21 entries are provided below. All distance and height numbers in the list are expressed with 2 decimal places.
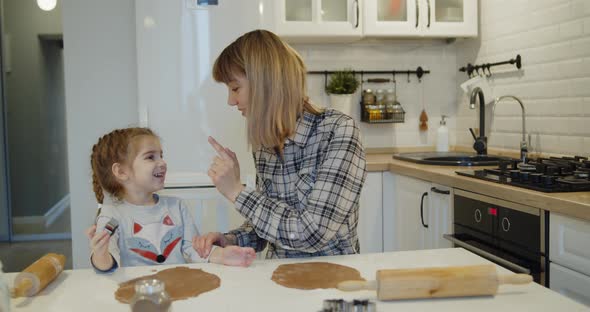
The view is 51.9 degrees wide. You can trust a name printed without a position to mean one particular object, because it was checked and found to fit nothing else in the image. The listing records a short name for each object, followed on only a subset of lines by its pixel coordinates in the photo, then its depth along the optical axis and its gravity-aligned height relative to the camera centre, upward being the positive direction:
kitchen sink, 2.85 -0.21
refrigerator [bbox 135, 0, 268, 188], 2.78 +0.20
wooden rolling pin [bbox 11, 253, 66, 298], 1.21 -0.31
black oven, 1.97 -0.42
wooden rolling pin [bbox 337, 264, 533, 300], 1.13 -0.31
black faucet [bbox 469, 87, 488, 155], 3.14 -0.09
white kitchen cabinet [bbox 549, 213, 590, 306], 1.75 -0.42
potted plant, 3.48 +0.17
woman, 1.50 -0.11
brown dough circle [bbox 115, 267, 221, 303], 1.20 -0.34
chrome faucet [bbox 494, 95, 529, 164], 2.82 -0.13
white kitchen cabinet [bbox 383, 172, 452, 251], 2.68 -0.45
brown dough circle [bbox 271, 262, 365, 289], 1.25 -0.34
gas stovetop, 1.98 -0.21
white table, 1.11 -0.34
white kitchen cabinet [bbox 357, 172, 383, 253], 3.12 -0.49
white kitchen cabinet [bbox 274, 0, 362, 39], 3.24 +0.55
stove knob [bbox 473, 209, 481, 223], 2.34 -0.38
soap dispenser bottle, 3.60 -0.13
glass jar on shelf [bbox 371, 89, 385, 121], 3.55 +0.07
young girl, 1.70 -0.24
